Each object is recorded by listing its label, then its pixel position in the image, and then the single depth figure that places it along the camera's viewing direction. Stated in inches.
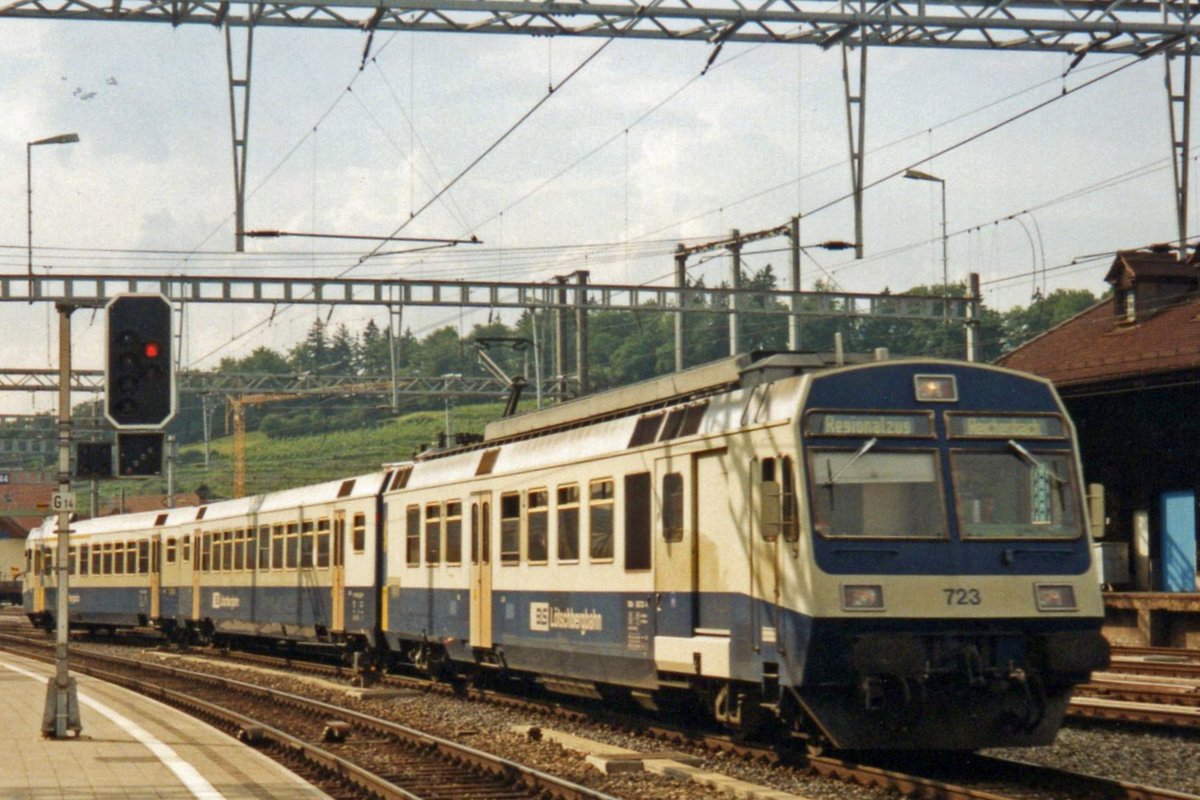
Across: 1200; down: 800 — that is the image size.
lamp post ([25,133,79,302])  1373.6
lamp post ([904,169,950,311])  1568.7
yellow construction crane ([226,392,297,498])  3964.1
